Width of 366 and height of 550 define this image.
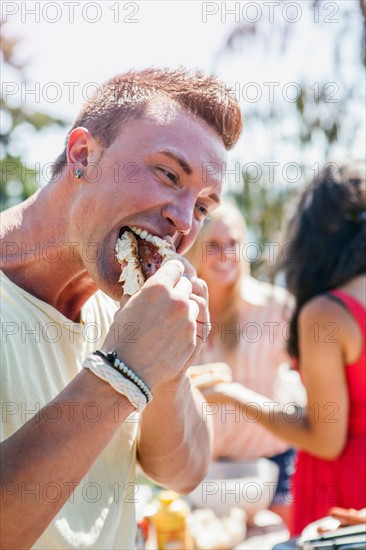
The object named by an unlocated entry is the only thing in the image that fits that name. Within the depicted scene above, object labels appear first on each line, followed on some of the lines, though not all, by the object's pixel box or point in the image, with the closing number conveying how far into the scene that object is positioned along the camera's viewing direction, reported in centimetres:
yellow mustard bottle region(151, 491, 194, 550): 294
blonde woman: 475
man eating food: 164
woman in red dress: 307
